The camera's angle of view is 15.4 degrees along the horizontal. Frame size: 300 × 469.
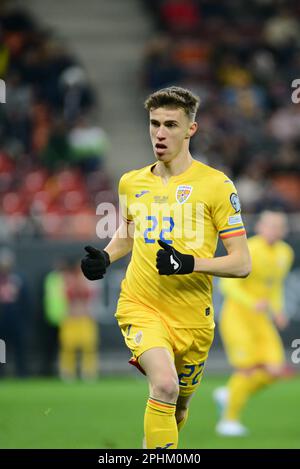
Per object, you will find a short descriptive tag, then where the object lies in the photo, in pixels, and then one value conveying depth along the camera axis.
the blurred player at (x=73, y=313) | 17.91
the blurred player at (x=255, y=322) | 11.91
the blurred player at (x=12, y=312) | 17.50
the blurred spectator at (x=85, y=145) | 19.28
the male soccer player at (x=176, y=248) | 7.30
